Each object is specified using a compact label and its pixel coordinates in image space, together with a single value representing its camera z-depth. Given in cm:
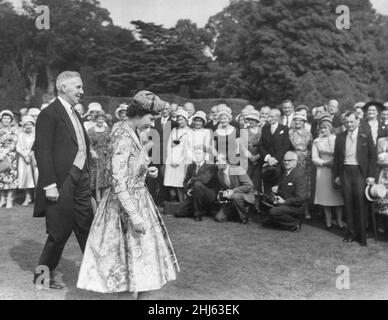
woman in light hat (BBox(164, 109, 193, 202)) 910
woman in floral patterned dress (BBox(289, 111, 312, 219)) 824
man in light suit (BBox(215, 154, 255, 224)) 811
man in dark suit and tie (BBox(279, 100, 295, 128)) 894
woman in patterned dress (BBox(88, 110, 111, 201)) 855
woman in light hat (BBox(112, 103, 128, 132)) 914
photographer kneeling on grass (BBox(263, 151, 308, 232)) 760
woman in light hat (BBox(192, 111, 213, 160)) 887
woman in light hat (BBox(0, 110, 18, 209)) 942
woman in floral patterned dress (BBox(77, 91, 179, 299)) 393
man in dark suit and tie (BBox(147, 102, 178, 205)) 962
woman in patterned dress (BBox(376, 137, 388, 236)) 685
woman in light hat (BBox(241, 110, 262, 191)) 866
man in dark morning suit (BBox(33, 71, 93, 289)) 463
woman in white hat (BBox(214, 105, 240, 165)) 845
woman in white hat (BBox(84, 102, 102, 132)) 922
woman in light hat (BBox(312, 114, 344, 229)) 773
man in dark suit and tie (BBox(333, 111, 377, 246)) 685
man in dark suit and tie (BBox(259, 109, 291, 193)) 823
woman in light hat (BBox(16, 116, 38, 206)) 955
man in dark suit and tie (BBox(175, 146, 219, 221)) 837
